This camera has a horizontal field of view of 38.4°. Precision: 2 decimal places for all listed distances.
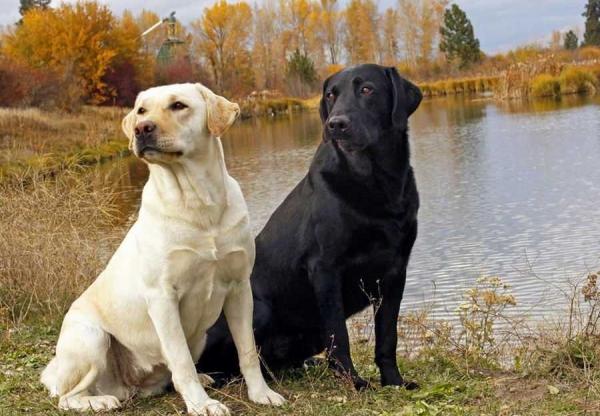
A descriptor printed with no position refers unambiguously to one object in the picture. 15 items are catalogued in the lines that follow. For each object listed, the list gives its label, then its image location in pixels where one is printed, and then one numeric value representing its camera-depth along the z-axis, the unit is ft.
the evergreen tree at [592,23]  263.70
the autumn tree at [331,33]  290.35
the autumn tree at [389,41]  284.82
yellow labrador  14.12
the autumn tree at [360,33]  284.82
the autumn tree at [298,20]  295.89
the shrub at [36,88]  125.57
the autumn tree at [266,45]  278.26
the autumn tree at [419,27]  276.21
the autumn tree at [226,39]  269.85
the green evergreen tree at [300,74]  253.24
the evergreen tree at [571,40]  283.79
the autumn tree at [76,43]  160.97
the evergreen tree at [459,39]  256.32
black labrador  15.51
